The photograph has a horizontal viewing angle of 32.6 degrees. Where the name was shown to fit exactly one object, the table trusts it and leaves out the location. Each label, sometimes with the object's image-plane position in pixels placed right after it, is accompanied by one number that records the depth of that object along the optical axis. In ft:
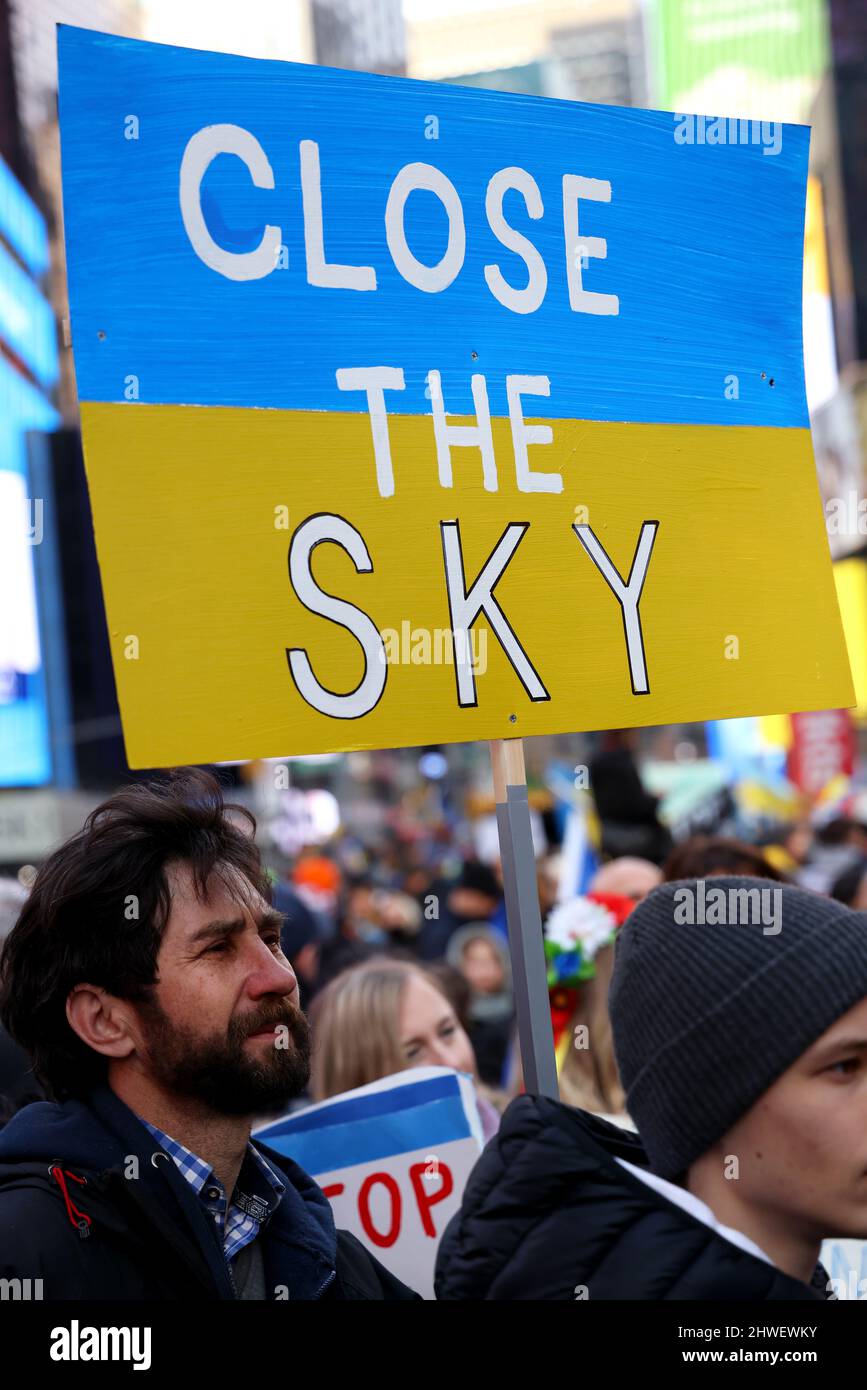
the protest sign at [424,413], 6.88
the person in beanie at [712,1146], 5.28
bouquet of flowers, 14.42
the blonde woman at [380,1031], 12.32
